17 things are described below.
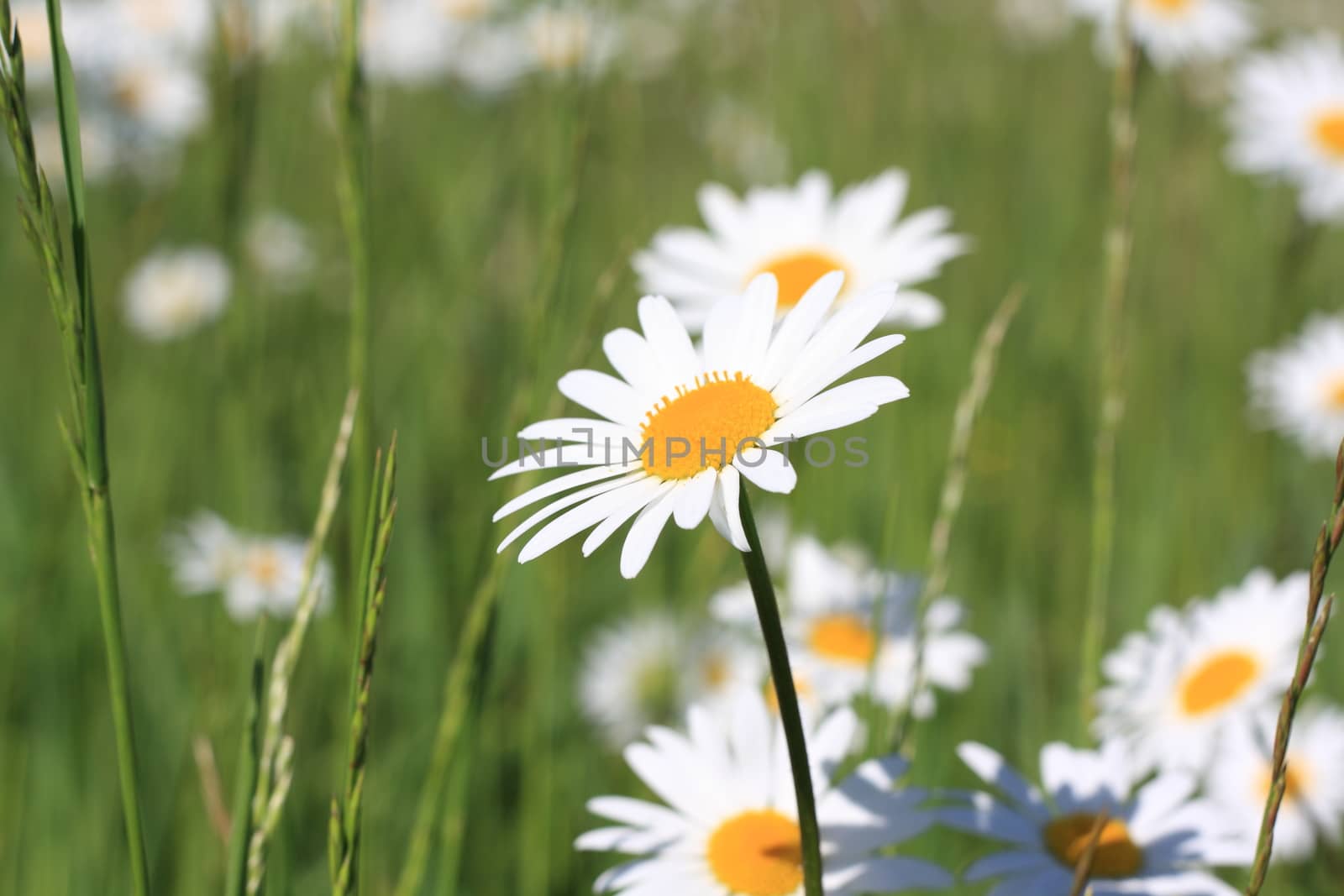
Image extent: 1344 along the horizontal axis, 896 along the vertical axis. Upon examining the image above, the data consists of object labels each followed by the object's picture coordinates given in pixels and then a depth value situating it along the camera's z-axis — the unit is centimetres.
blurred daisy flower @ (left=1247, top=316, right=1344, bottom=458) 99
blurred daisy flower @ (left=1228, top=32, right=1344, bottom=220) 109
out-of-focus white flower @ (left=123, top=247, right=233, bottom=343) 155
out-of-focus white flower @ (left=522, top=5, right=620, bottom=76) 74
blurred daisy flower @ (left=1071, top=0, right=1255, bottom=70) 116
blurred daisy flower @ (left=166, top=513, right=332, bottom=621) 83
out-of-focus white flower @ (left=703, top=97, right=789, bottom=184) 145
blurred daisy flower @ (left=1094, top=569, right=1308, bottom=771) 73
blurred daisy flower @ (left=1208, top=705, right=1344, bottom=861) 73
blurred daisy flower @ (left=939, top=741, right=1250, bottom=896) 67
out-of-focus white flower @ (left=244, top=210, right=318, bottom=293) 149
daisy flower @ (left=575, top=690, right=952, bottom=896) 66
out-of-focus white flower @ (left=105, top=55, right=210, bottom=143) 148
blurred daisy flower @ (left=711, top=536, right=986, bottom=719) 78
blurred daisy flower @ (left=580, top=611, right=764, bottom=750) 90
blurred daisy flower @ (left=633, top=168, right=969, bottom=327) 77
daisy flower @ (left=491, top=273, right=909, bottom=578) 65
